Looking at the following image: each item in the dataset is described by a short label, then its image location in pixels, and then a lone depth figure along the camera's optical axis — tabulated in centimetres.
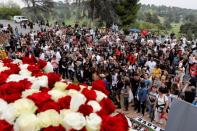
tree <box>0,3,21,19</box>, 6869
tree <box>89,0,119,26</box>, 4625
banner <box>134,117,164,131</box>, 955
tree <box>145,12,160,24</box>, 8212
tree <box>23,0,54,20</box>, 6434
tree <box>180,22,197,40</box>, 5367
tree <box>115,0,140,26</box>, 4978
